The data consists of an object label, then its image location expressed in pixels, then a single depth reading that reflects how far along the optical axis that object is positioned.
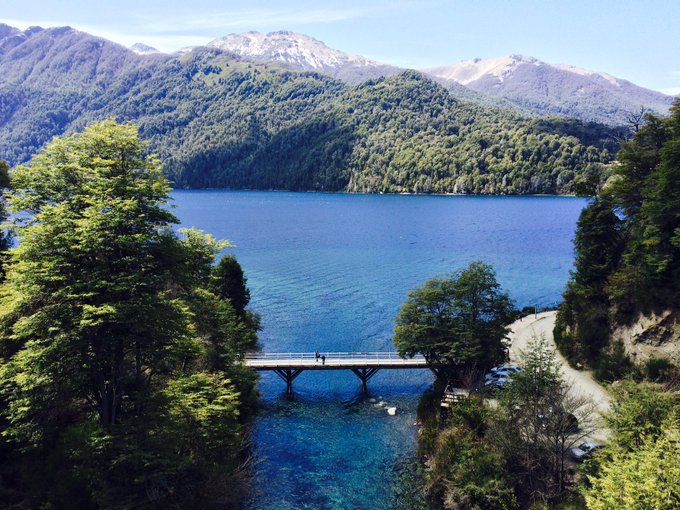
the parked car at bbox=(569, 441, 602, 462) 29.09
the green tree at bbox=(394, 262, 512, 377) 41.50
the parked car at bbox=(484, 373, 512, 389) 38.38
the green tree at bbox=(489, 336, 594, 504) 27.61
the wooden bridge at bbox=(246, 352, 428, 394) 47.88
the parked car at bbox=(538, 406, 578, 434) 27.50
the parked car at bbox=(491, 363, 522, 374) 41.77
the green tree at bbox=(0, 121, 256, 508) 23.25
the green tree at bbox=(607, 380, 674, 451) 24.08
